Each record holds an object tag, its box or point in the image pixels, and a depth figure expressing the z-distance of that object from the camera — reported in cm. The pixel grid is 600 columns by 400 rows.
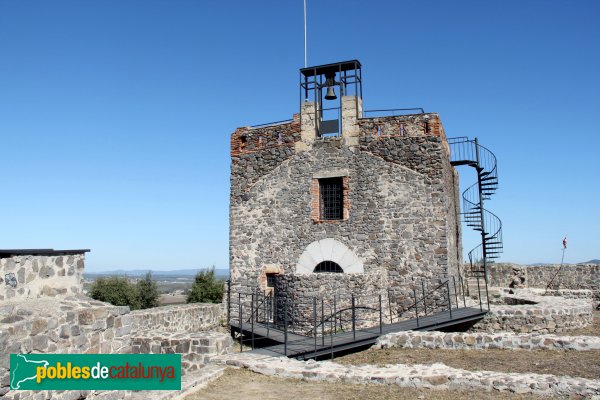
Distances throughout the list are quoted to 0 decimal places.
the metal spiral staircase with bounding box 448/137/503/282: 1806
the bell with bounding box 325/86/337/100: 1714
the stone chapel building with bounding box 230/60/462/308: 1516
